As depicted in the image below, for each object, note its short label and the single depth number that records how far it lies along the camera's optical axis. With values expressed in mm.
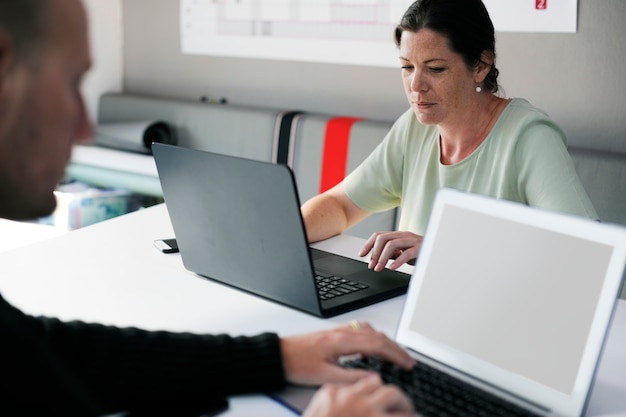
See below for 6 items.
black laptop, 1239
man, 779
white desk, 1156
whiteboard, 2414
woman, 1706
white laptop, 957
